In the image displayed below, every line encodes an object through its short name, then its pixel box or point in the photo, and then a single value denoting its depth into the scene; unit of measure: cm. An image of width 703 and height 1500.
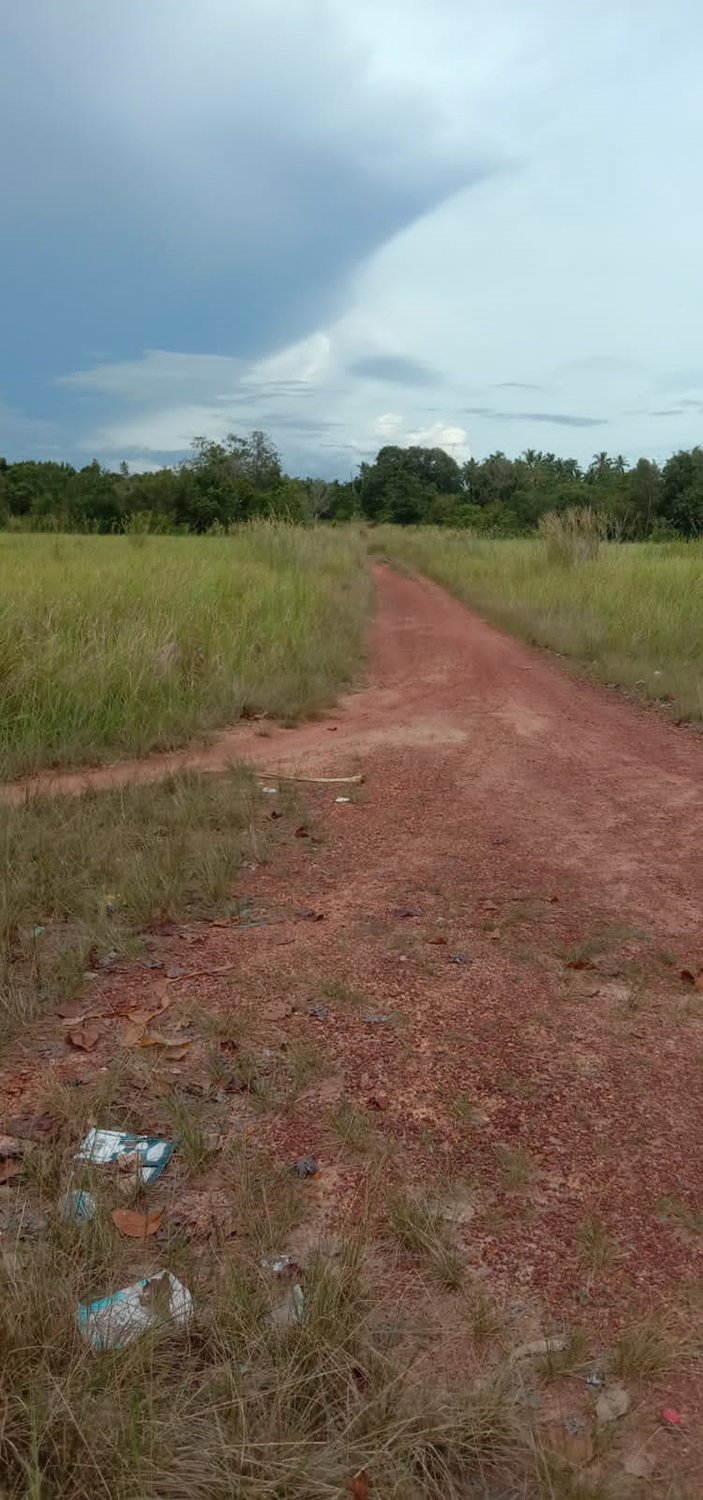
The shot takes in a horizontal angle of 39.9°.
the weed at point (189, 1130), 224
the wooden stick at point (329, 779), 581
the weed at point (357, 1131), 232
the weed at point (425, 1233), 192
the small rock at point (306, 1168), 222
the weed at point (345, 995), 302
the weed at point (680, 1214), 208
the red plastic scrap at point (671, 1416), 162
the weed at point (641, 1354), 170
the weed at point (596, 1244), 197
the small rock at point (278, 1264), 190
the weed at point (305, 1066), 257
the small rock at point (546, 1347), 174
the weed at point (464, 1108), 244
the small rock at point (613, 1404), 163
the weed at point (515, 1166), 221
